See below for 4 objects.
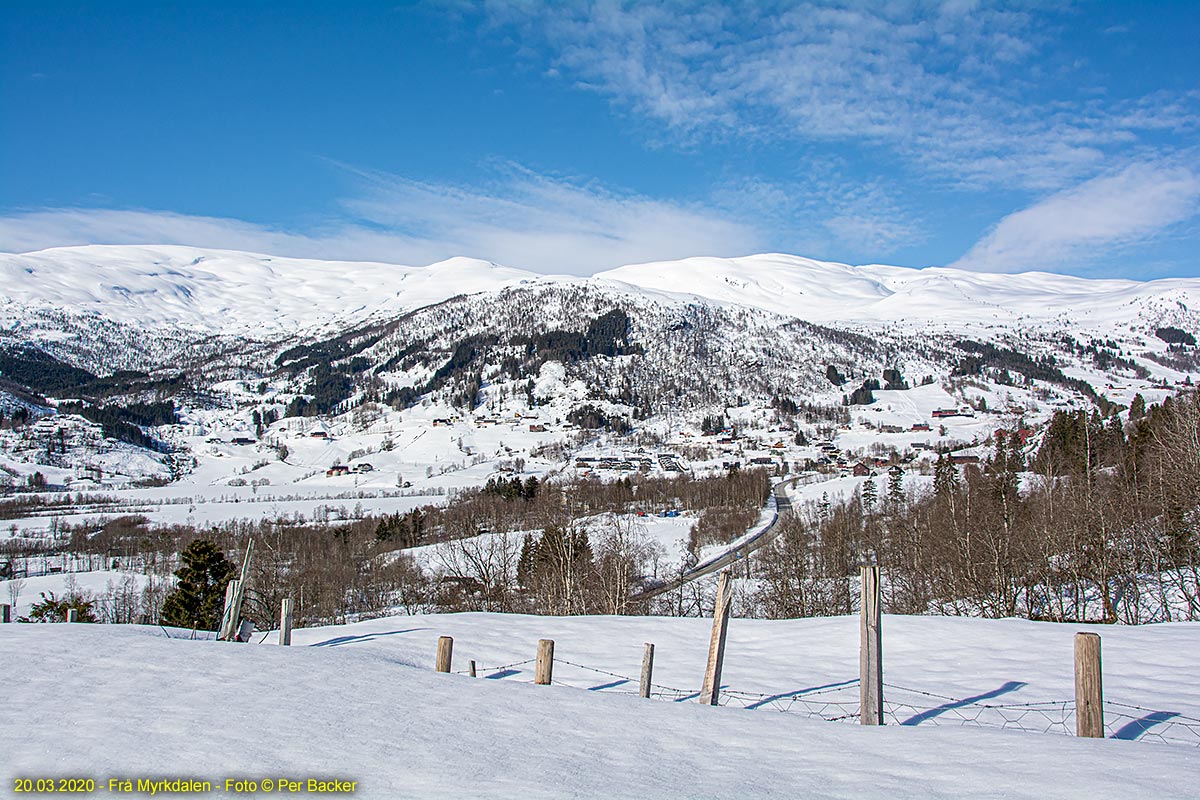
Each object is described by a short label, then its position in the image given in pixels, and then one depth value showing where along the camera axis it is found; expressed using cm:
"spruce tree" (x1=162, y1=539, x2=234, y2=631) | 3422
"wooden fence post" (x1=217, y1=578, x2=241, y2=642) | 1652
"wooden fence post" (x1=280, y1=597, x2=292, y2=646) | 1759
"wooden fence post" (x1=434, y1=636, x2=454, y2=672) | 1356
